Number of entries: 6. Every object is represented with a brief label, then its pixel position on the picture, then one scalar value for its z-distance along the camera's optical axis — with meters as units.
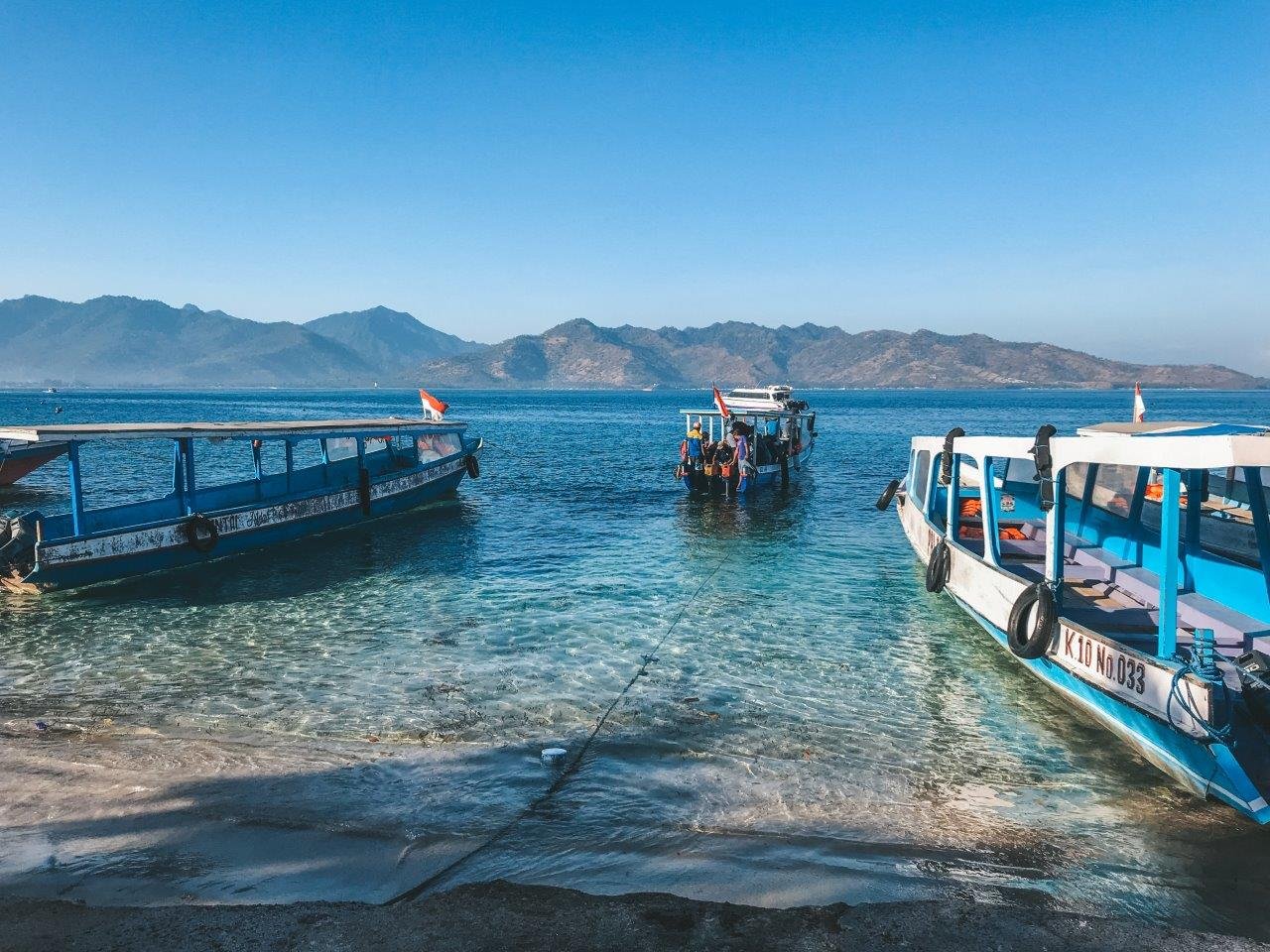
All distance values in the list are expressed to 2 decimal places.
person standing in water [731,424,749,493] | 31.30
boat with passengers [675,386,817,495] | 31.42
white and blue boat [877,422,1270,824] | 7.63
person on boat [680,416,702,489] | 31.36
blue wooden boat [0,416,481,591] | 16.28
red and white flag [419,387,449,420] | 31.91
